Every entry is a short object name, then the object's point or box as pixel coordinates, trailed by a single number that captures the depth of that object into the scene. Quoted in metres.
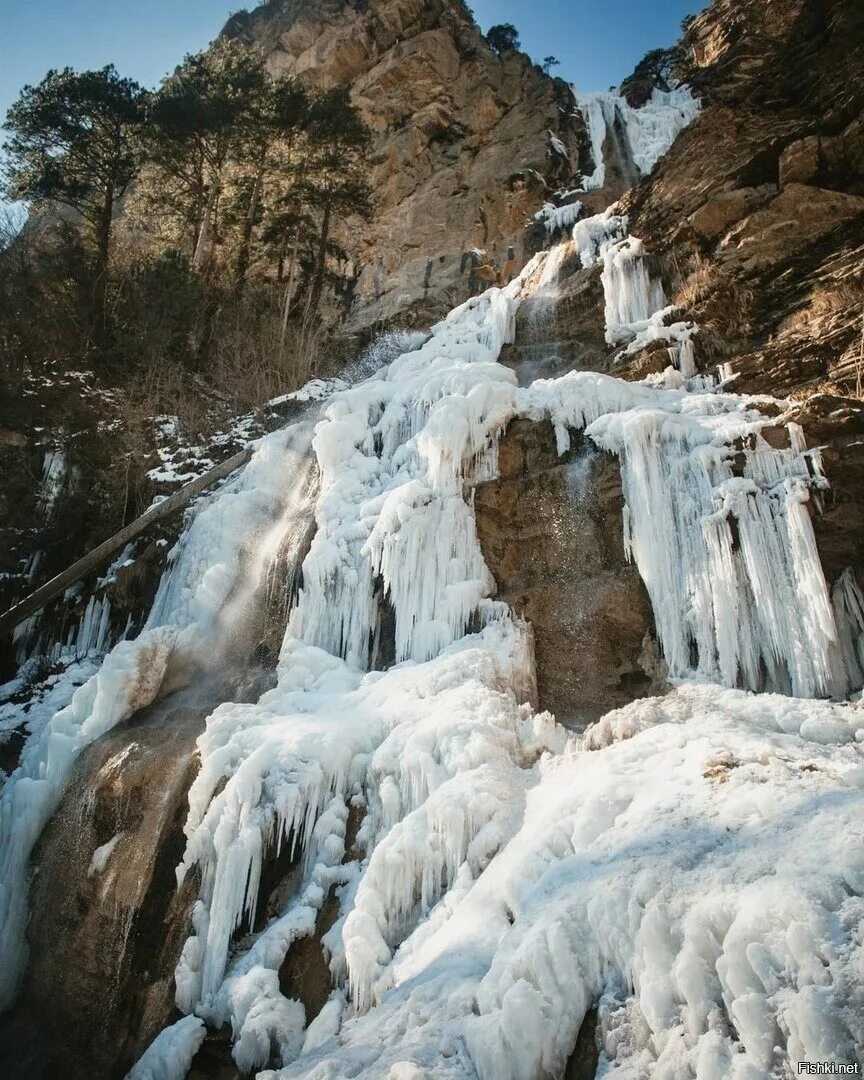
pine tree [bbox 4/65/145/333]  15.15
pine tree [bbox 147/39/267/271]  16.31
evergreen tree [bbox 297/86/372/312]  17.94
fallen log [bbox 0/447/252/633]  9.45
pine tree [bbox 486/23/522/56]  27.86
